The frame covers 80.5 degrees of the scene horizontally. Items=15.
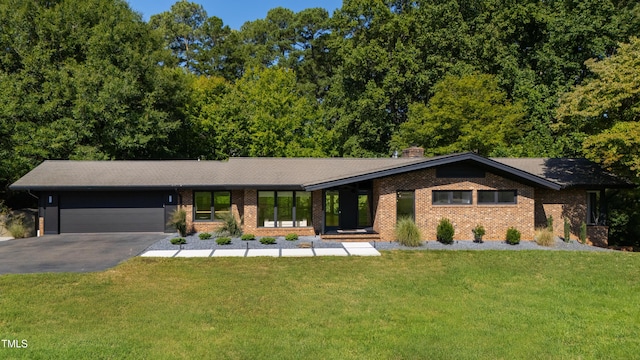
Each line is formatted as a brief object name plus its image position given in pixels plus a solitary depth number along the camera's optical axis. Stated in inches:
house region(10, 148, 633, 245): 679.1
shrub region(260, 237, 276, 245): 634.2
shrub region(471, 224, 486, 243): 663.1
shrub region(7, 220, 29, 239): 712.4
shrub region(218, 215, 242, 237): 710.5
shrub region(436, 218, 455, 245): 649.0
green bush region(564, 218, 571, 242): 689.6
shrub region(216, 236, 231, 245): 627.1
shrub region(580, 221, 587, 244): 685.9
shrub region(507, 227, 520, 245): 639.1
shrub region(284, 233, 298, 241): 668.3
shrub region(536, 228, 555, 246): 642.2
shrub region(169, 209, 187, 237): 699.4
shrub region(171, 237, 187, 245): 626.2
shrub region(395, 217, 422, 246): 628.6
